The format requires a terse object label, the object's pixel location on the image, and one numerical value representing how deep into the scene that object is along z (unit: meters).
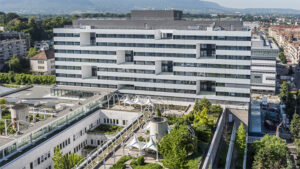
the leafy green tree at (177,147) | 36.16
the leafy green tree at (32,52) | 143.88
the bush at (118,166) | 37.54
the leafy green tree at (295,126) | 65.50
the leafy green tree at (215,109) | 61.25
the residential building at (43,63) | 125.81
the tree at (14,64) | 129.62
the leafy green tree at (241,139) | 53.56
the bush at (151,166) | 38.06
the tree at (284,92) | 85.11
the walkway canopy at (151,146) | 40.91
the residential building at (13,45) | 143.38
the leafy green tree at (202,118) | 50.34
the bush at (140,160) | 39.07
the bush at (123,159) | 39.66
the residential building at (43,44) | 154.35
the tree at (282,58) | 166.75
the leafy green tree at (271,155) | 51.56
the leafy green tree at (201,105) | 60.47
